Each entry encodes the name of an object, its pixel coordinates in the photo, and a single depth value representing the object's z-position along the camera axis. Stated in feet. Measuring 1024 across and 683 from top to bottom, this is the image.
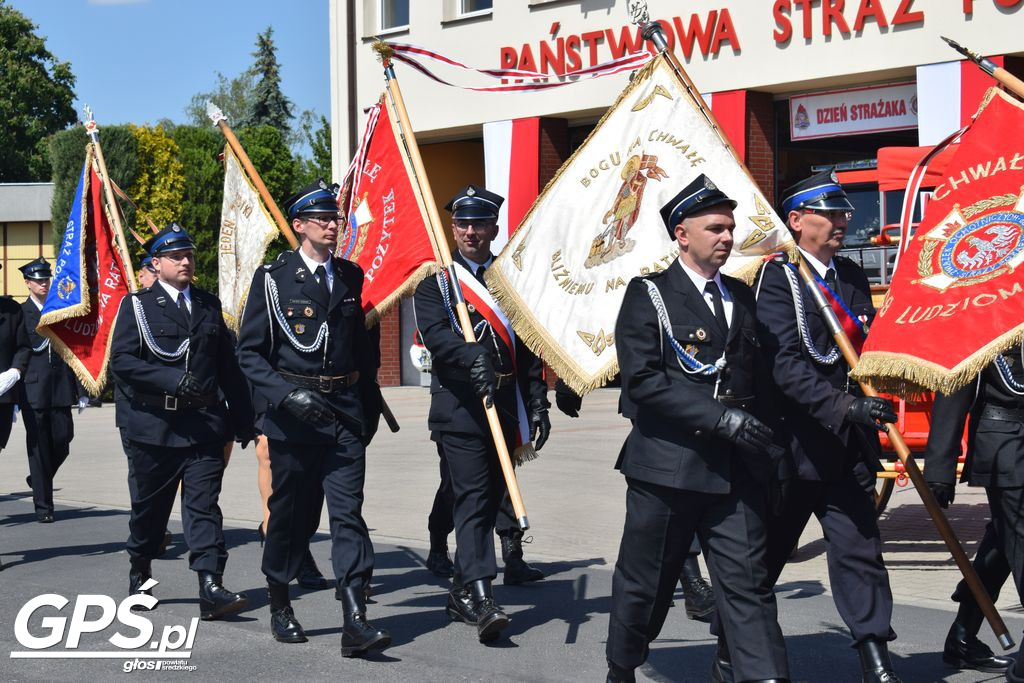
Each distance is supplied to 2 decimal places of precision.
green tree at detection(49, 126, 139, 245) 93.81
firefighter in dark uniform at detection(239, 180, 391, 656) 21.99
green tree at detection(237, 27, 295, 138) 246.27
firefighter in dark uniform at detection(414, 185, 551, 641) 22.70
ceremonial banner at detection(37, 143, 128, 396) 33.01
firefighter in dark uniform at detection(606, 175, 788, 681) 16.81
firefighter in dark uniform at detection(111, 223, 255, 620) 25.17
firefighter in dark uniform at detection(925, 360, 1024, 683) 18.19
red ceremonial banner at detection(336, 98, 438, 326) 26.30
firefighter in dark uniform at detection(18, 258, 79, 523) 37.73
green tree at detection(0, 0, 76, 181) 182.19
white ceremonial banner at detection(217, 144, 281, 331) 33.37
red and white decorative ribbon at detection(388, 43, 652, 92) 23.72
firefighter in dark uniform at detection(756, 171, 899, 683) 17.92
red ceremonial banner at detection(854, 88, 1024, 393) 17.38
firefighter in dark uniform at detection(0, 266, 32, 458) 34.19
